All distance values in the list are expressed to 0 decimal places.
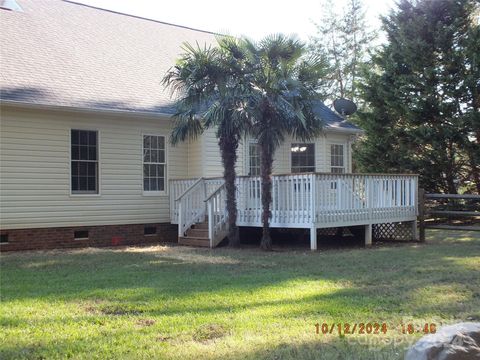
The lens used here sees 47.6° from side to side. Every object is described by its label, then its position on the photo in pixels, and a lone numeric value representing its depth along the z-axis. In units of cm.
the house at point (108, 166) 1280
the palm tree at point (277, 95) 1198
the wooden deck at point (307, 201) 1242
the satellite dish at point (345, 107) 2036
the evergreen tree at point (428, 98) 1903
